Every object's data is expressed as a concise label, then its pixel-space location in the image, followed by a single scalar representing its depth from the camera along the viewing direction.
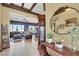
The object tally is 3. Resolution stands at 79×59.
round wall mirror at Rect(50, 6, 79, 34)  0.81
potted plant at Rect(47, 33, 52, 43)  0.83
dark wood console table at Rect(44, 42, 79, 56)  0.80
